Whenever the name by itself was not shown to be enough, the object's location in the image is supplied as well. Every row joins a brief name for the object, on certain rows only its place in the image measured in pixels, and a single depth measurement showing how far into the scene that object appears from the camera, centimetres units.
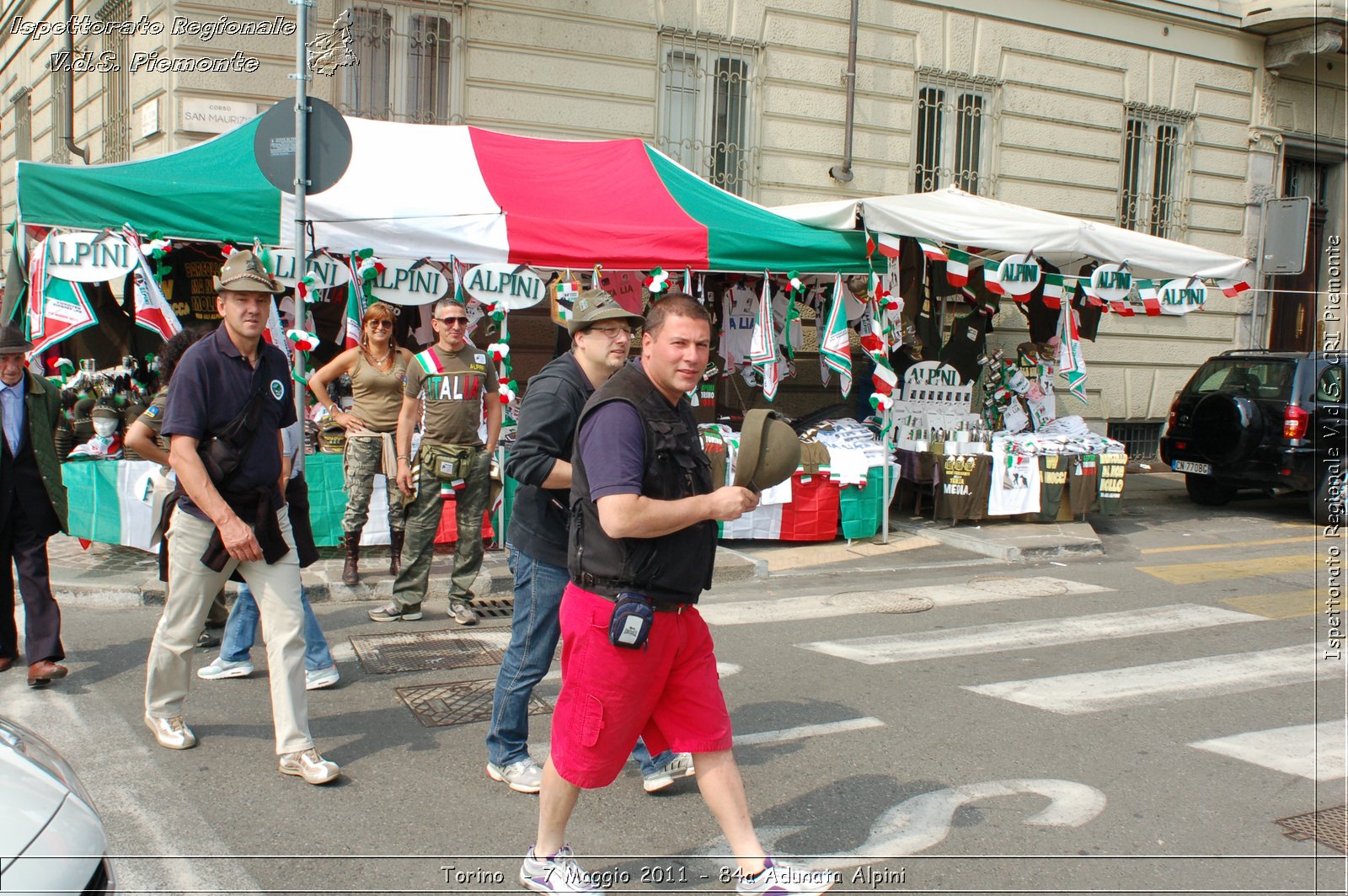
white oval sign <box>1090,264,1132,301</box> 1067
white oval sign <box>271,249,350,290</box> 788
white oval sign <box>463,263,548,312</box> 823
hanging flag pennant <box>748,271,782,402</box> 944
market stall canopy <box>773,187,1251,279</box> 939
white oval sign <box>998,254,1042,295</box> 1021
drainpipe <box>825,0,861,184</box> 1385
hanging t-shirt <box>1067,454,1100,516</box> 1091
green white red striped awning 755
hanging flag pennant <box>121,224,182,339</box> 744
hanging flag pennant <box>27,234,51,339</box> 729
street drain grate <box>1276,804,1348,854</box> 395
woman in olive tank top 737
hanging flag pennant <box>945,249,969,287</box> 1002
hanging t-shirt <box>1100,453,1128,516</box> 1109
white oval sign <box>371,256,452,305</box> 822
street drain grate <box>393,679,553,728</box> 498
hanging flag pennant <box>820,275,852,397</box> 947
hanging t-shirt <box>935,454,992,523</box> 1045
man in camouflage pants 671
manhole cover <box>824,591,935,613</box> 758
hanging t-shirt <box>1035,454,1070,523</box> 1076
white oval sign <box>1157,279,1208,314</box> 1113
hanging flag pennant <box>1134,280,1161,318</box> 1108
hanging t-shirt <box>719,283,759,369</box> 1096
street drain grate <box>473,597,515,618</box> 710
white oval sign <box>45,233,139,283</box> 723
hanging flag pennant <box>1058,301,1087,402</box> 1096
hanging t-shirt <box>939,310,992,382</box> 1208
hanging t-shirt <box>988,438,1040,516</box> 1055
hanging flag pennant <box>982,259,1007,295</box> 1020
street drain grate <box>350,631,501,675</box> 584
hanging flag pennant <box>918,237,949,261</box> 975
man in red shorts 303
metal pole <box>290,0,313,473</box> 670
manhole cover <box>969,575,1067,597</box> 819
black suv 1126
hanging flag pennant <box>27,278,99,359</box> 737
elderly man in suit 536
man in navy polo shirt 413
